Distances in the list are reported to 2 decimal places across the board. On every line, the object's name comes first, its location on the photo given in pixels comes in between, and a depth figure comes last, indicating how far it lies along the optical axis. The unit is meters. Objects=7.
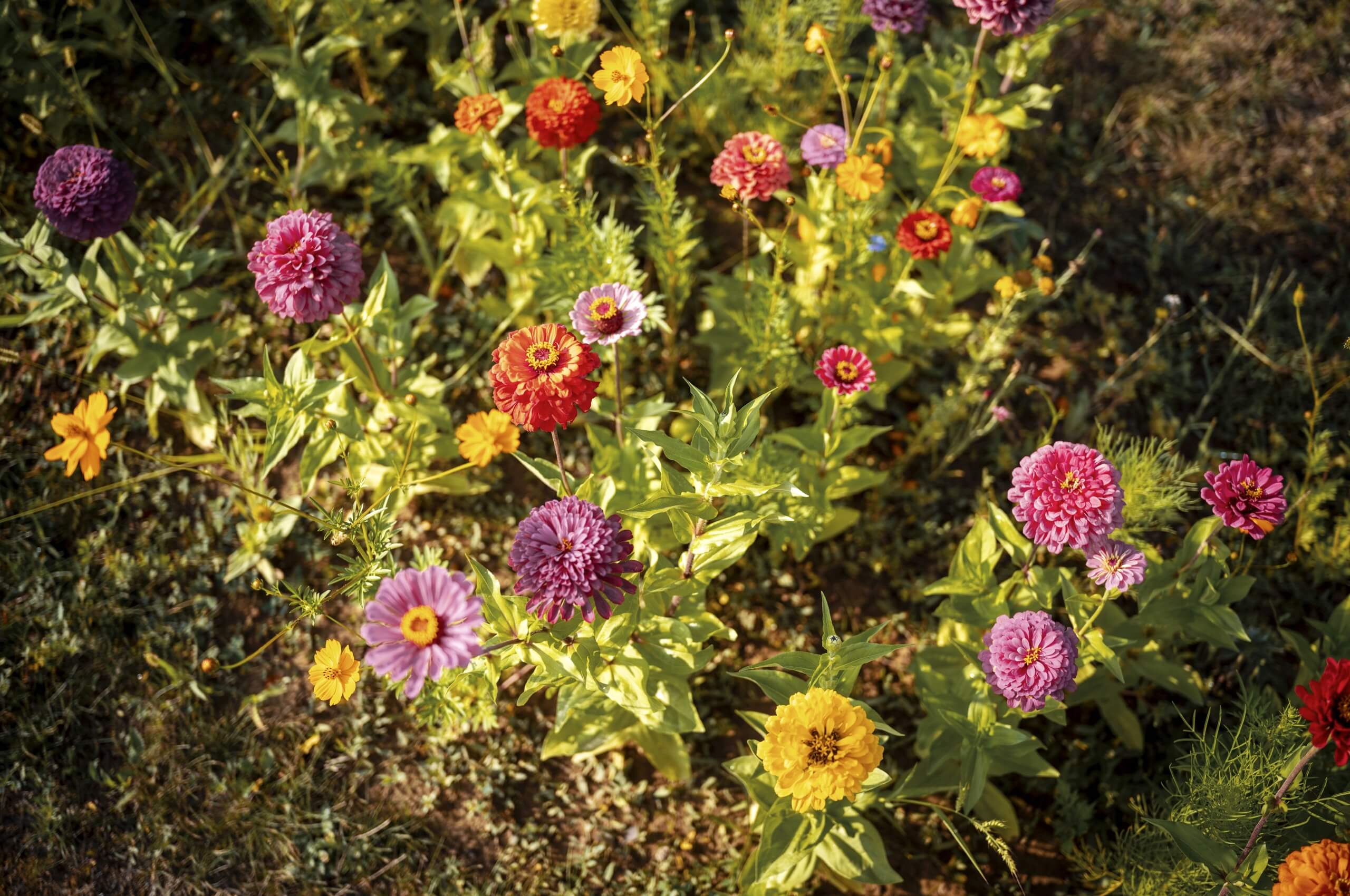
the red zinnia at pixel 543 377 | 2.16
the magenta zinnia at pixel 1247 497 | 2.24
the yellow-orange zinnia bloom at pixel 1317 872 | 1.92
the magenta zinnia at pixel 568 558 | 1.99
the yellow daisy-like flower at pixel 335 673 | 2.11
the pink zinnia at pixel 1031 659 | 2.16
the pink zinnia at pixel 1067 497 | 2.19
